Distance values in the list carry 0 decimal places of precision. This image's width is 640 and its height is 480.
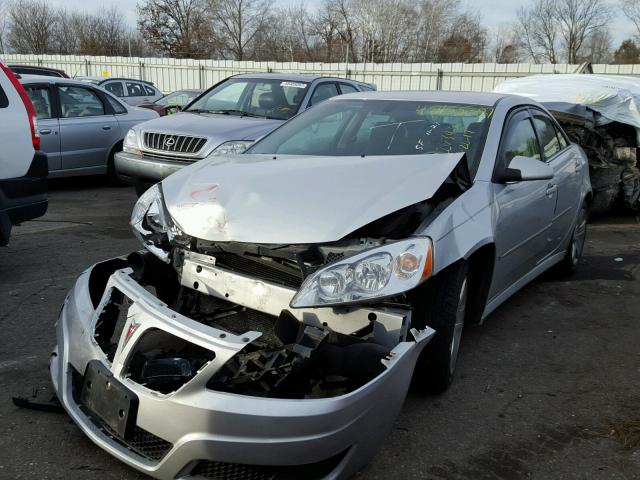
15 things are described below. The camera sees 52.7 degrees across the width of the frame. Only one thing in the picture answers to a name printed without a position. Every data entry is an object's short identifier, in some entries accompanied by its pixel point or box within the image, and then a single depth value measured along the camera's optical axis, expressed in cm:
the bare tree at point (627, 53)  4460
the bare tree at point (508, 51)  4600
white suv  491
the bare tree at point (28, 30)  4512
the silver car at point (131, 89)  1668
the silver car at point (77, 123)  864
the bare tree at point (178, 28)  5097
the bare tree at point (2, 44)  4119
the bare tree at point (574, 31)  4494
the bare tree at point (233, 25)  4916
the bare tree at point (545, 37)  4581
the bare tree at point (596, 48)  4519
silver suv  723
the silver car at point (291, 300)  228
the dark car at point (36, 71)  1438
